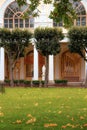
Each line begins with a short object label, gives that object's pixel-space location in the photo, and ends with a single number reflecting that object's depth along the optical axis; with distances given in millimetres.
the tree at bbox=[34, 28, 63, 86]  34781
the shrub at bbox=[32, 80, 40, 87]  36906
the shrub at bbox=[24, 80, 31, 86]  37312
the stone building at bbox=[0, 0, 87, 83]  41875
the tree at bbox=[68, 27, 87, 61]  33844
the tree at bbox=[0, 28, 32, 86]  35188
